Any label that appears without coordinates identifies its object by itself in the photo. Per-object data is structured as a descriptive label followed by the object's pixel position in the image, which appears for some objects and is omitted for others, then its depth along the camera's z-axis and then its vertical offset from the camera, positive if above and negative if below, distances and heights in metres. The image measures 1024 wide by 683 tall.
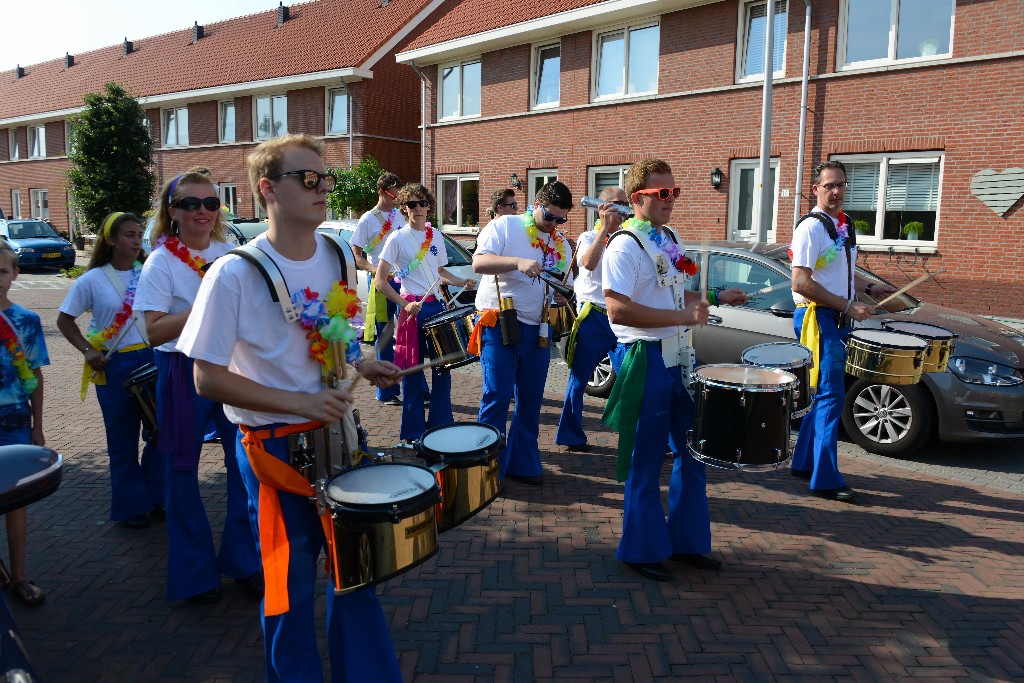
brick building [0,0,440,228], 25.62 +4.97
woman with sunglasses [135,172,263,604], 3.61 -0.92
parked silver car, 6.03 -1.02
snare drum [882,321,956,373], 5.16 -0.71
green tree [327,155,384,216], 22.23 +1.03
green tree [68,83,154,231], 24.14 +2.14
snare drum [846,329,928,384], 5.02 -0.76
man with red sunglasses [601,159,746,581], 3.81 -0.72
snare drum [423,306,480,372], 5.39 -0.71
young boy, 3.75 -0.83
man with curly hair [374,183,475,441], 6.07 -0.46
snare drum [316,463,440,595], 2.39 -0.93
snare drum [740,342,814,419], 4.27 -0.70
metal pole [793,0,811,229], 14.28 +2.32
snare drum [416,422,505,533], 3.00 -0.93
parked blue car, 24.08 -0.71
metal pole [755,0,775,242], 13.99 +1.94
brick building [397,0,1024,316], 12.91 +2.56
